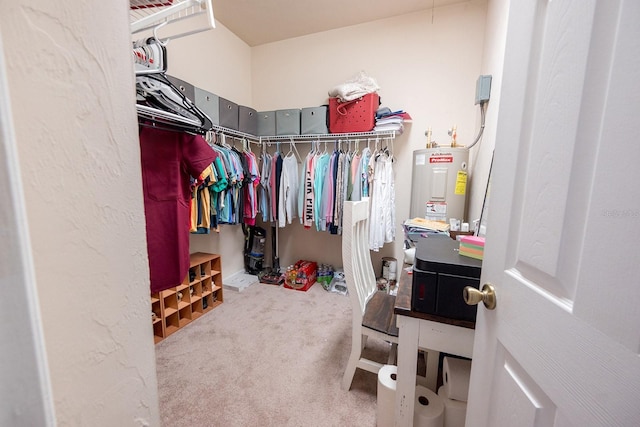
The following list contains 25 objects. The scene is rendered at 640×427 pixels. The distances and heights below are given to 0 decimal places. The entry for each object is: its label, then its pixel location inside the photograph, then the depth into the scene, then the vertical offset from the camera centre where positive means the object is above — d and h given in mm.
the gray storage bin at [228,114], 2260 +659
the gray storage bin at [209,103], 1997 +676
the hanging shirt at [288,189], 2643 -70
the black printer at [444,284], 792 -331
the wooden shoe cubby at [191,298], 1857 -1018
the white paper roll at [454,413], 974 -927
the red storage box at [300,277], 2730 -1093
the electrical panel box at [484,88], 1789 +740
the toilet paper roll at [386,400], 1015 -923
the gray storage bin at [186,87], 1758 +718
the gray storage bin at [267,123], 2727 +680
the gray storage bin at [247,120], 2521 +676
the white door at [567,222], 319 -59
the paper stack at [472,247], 873 -225
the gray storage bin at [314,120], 2551 +675
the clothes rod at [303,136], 2358 +507
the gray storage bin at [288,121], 2633 +679
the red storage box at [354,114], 2354 +704
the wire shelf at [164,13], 1108 +788
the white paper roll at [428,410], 941 -909
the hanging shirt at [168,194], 1089 -65
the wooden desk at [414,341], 820 -548
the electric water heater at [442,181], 1967 +37
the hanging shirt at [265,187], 2701 -54
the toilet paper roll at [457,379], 1005 -821
